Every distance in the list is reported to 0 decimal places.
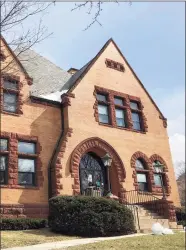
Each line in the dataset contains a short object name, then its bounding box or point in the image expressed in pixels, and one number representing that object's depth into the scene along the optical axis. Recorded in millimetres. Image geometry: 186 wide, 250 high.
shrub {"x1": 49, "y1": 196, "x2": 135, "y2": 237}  13836
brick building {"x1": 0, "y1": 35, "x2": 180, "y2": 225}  17938
